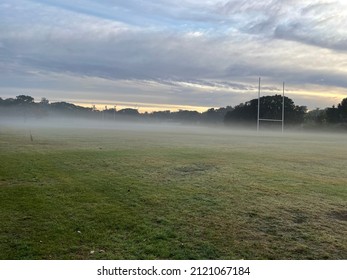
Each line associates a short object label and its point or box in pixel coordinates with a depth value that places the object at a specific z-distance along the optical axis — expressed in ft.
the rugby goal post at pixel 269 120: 252.65
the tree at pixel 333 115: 233.29
